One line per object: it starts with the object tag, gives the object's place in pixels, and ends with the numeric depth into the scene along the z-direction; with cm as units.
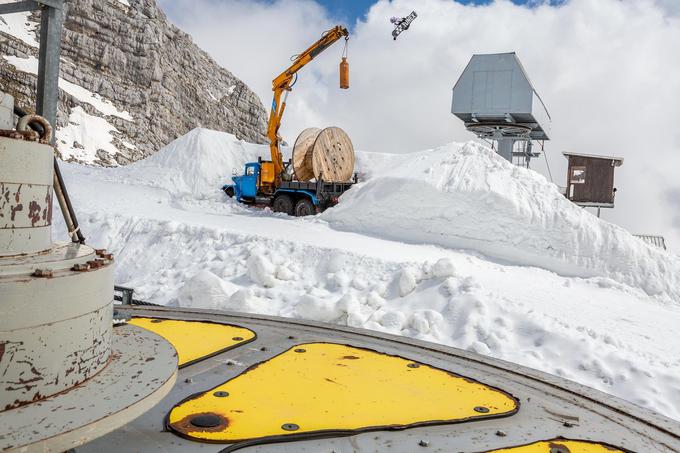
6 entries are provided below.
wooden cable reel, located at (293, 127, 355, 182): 1555
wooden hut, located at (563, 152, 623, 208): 1667
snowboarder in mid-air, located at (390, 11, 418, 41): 2188
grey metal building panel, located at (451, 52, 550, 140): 1972
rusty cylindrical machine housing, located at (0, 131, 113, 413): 134
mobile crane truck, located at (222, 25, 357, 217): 1478
